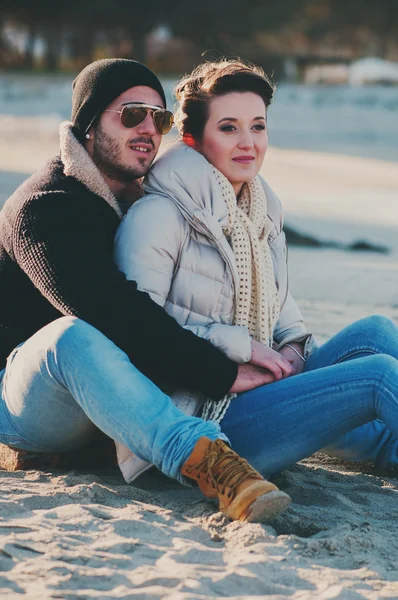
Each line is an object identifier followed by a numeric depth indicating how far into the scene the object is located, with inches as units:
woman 145.5
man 133.5
